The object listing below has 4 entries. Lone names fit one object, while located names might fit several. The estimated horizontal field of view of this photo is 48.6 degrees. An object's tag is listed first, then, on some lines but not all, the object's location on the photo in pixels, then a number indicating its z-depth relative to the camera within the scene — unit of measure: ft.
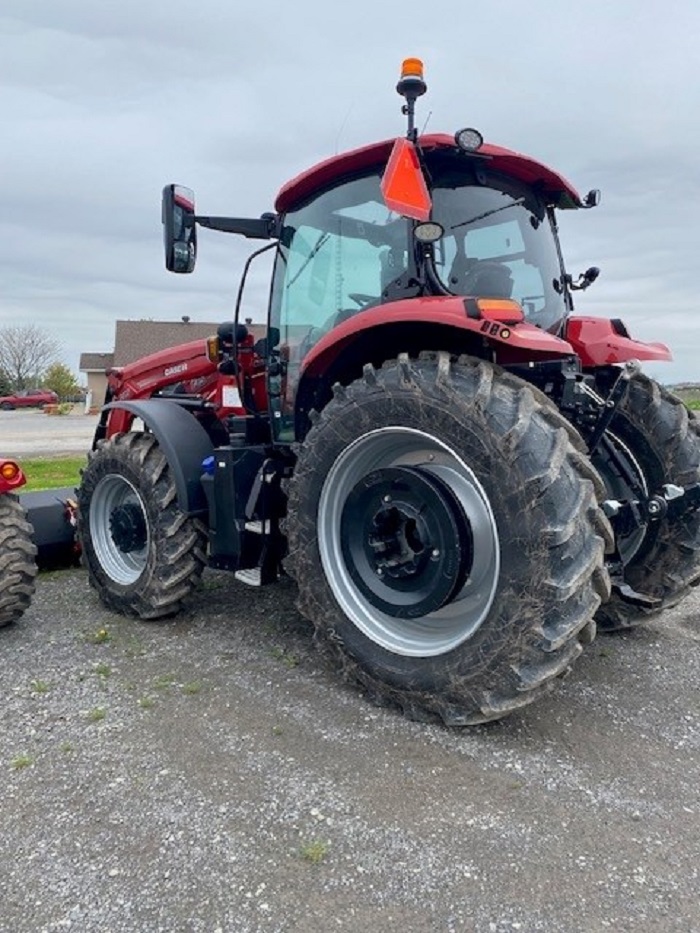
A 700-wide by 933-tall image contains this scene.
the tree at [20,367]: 228.22
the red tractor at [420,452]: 9.83
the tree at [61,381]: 219.61
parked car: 178.70
